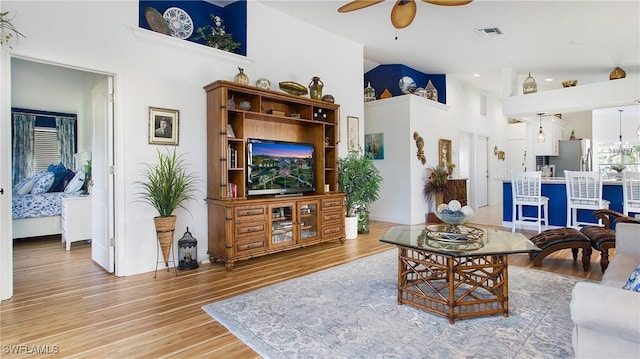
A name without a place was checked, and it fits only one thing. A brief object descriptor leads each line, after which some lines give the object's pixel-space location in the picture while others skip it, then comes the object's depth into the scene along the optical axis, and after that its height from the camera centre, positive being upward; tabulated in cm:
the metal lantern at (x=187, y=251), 364 -80
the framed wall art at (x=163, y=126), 360 +58
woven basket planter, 343 -55
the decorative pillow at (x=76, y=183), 527 -6
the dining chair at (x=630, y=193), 468 -25
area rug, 198 -101
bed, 489 -50
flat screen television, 403 +14
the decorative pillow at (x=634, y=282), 136 -45
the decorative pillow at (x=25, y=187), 524 -11
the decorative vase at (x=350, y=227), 523 -78
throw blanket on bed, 490 -38
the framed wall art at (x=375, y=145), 707 +70
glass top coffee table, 236 -68
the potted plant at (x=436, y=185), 693 -17
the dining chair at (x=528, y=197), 538 -34
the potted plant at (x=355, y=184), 524 -10
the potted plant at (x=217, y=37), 416 +177
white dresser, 460 -55
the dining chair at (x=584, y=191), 488 -23
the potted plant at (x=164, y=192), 345 -14
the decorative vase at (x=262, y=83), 416 +118
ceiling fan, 300 +155
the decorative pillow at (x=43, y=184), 527 -7
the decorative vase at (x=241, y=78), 394 +119
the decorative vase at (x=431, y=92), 727 +185
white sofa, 117 -52
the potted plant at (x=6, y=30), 273 +125
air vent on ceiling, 507 +224
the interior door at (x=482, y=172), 905 +13
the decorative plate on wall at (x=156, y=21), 372 +178
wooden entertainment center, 368 +0
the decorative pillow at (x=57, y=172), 543 +12
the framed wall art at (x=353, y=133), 566 +76
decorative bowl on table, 289 -32
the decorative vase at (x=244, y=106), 395 +86
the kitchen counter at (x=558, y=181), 517 -9
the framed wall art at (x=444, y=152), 749 +56
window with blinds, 595 +57
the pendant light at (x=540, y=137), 799 +93
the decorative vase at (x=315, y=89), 478 +127
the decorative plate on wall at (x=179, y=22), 396 +189
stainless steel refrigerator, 930 +54
